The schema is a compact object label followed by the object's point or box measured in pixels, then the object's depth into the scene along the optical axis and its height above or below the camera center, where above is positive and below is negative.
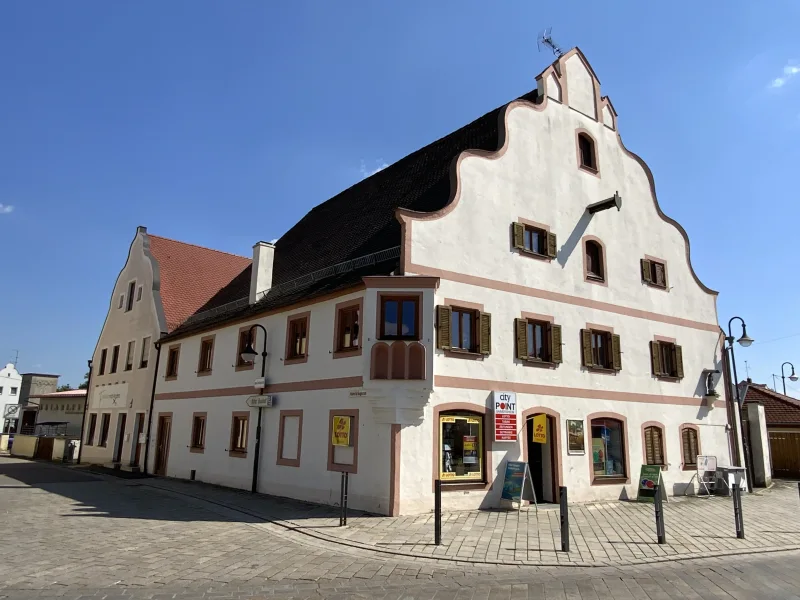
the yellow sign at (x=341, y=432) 15.11 +0.08
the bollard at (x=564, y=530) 10.00 -1.54
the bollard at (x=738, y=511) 11.70 -1.34
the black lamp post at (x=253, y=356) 17.50 +2.32
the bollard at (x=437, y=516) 10.33 -1.39
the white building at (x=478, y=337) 14.54 +3.03
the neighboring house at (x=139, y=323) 26.84 +5.23
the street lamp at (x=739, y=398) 20.62 +1.84
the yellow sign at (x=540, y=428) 16.31 +0.33
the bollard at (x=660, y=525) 10.95 -1.54
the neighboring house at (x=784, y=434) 27.17 +0.54
